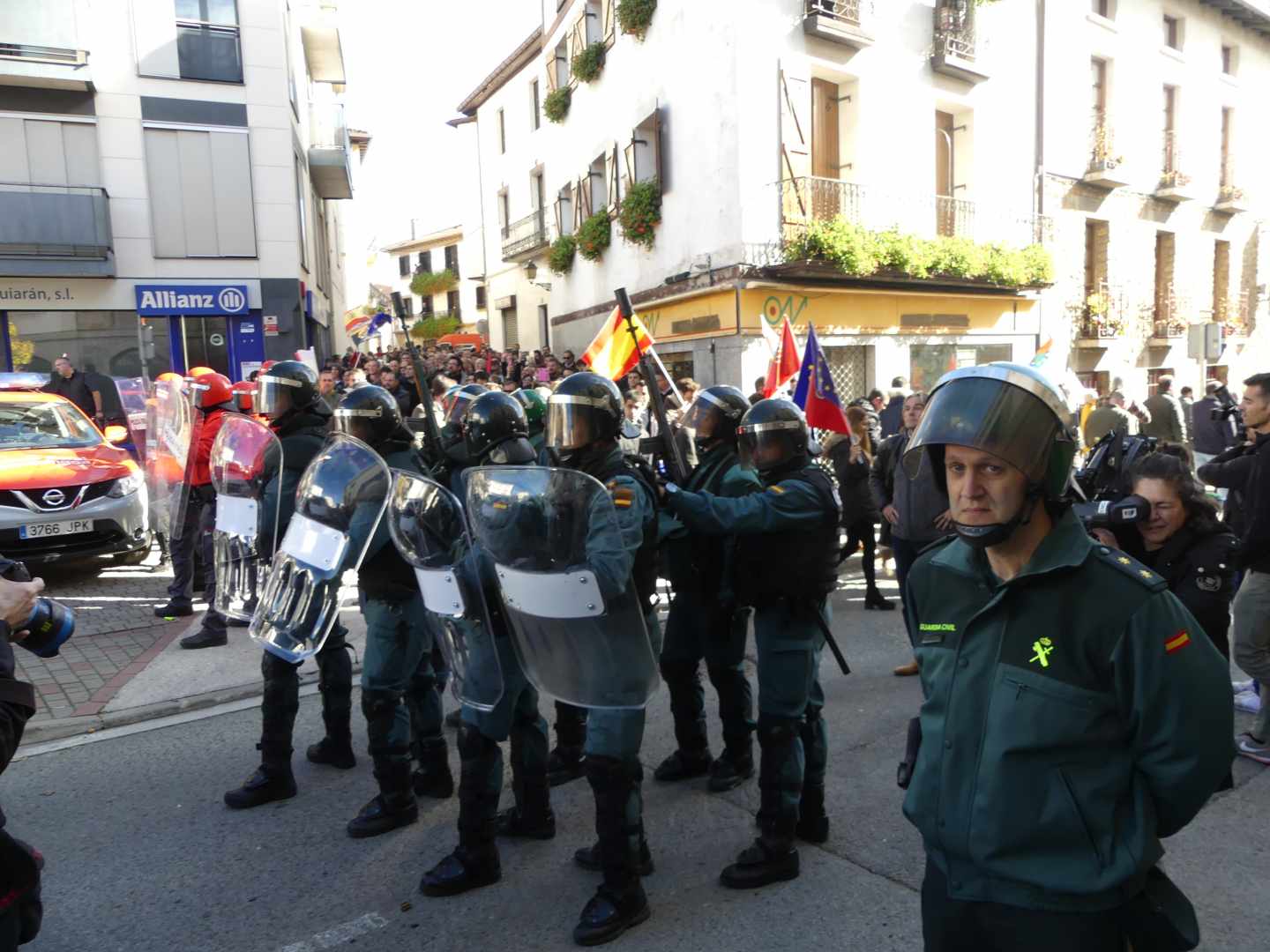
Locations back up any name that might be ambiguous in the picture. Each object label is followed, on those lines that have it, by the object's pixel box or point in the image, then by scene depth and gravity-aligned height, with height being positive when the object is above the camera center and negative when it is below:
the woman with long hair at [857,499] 7.32 -1.03
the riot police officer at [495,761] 3.31 -1.45
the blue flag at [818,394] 6.40 -0.14
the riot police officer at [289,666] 4.09 -1.29
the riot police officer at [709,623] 3.81 -1.09
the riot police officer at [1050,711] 1.59 -0.63
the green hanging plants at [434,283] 44.31 +5.36
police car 7.48 -0.76
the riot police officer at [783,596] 3.31 -0.85
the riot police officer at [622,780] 2.98 -1.35
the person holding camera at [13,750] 1.68 -0.65
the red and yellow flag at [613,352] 6.59 +0.24
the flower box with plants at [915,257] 14.41 +2.04
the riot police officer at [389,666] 3.75 -1.17
